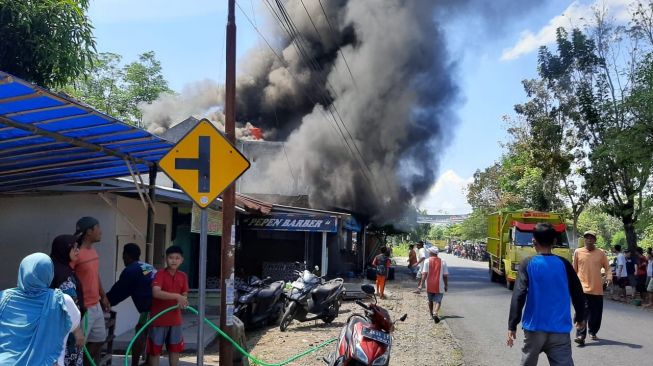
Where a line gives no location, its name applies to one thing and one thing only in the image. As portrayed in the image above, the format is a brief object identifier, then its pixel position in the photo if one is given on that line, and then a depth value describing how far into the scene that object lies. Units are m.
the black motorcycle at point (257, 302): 10.39
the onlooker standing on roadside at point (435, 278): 11.66
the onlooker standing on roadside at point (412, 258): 23.92
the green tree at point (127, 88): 31.11
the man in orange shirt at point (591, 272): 8.84
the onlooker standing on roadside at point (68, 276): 4.38
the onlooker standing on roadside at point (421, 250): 18.51
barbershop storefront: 17.08
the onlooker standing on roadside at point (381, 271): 15.78
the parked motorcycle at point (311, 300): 10.93
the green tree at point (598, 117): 21.06
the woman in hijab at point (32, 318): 3.42
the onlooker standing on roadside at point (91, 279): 5.36
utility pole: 6.18
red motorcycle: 5.67
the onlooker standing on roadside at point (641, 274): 17.02
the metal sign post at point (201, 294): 4.71
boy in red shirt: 5.99
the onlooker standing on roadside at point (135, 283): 6.11
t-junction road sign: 4.81
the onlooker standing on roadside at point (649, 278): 15.41
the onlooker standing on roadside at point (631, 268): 18.55
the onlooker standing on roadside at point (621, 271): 17.64
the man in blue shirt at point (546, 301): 4.94
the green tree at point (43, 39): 11.03
